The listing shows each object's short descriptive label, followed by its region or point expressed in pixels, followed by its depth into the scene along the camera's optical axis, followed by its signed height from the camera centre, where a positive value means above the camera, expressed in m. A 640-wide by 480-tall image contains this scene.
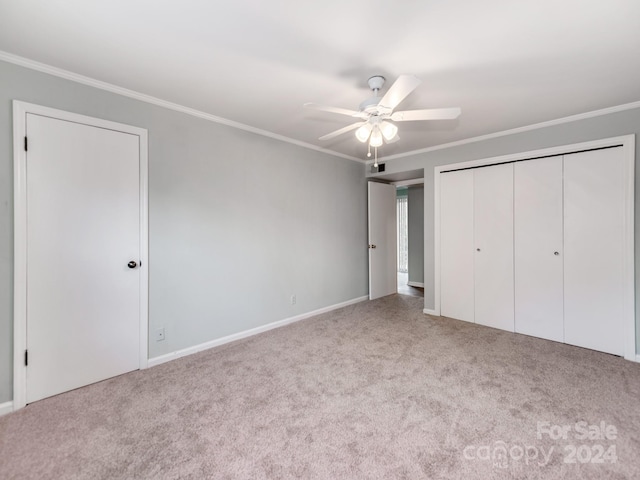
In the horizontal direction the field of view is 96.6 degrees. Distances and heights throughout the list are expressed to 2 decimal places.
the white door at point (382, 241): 4.71 -0.02
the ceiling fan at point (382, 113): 1.78 +0.87
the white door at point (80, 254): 2.02 -0.10
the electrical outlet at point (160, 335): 2.58 -0.86
